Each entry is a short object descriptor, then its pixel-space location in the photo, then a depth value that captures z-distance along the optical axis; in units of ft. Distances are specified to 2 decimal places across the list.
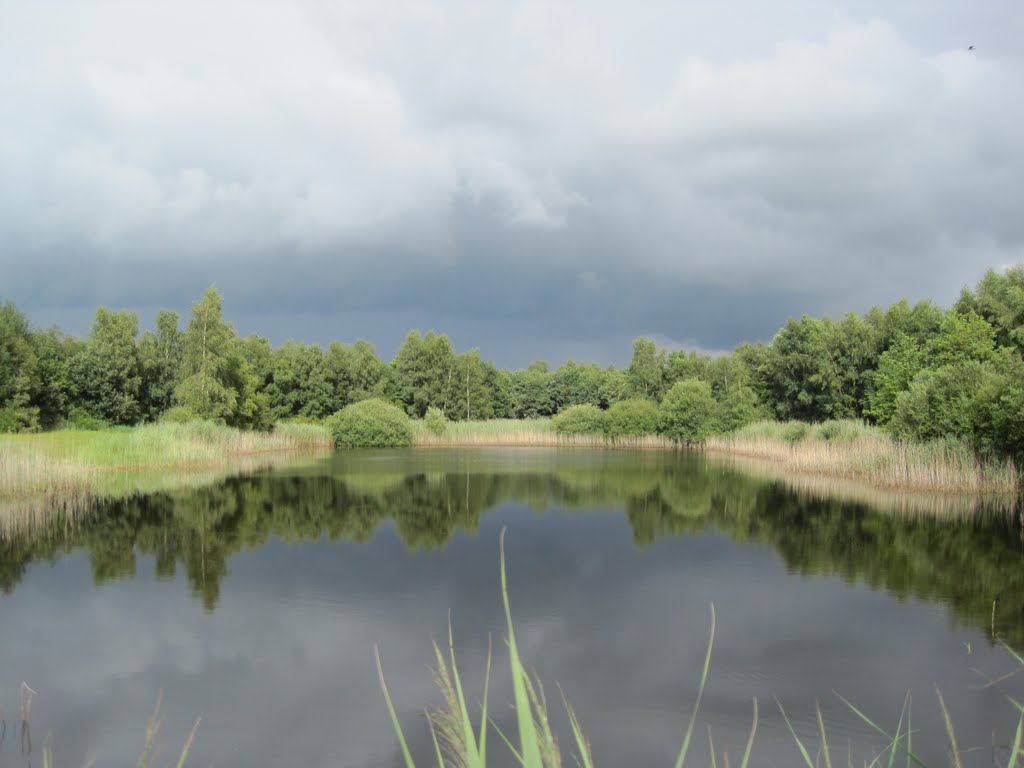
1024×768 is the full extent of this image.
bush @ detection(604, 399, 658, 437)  124.98
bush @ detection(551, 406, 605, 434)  125.49
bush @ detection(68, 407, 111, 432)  112.68
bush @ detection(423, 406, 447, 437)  124.88
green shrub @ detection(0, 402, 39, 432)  92.89
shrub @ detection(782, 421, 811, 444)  93.25
